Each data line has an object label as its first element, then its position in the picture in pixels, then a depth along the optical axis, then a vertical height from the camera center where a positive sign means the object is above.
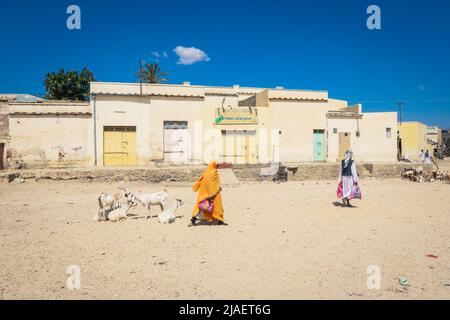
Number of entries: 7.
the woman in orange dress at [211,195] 6.82 -0.84
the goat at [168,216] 6.99 -1.32
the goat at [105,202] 7.09 -1.02
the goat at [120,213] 7.15 -1.29
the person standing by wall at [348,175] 8.94 -0.56
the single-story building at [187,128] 17.11 +1.71
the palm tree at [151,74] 31.69 +8.09
